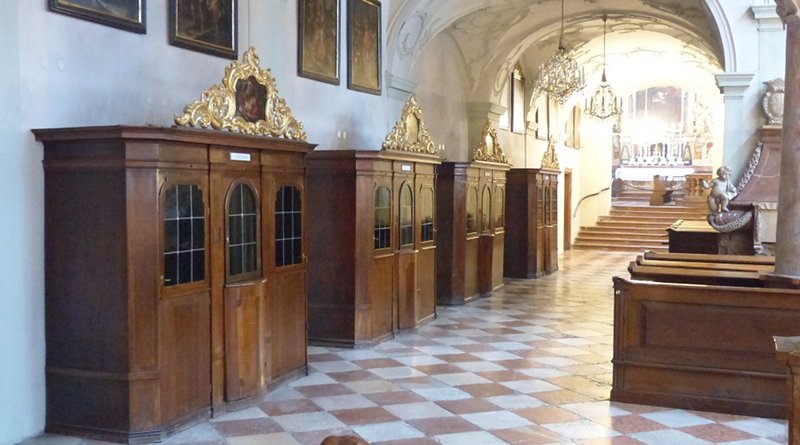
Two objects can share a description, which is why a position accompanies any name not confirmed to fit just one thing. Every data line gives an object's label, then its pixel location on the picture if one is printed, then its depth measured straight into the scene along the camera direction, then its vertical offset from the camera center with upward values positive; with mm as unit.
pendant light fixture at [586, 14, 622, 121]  15315 +2022
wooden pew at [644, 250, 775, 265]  7805 -590
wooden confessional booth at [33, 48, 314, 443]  4715 -468
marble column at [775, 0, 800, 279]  5875 +288
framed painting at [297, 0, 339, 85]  7941 +1800
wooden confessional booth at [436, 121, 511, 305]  10398 -301
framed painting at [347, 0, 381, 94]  8898 +1942
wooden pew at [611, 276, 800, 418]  5500 -1085
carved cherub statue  9547 +147
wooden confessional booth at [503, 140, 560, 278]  13977 -410
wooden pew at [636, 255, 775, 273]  7238 -622
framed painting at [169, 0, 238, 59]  6062 +1521
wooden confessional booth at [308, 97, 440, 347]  7582 -410
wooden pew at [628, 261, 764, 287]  6664 -655
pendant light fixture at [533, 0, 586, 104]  11695 +1995
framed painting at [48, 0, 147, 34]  5070 +1373
